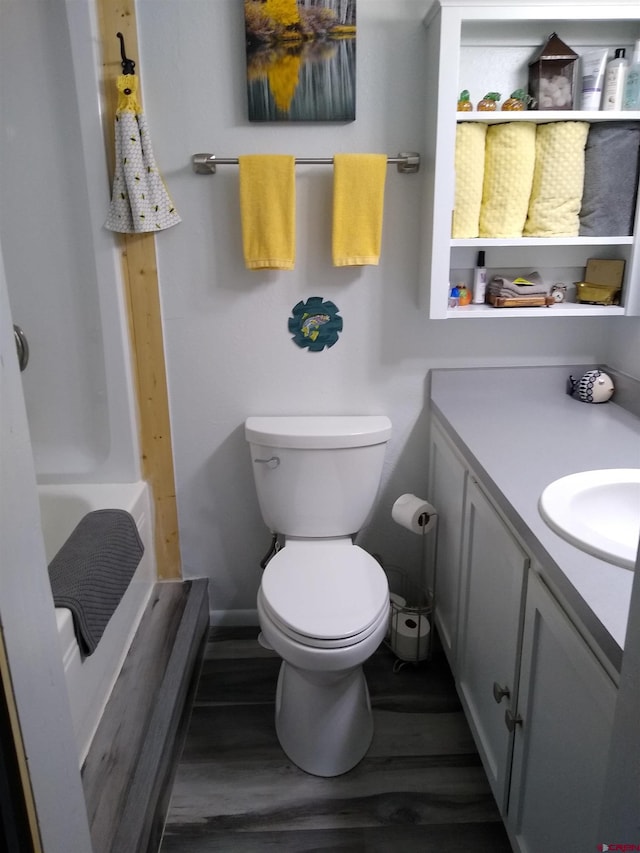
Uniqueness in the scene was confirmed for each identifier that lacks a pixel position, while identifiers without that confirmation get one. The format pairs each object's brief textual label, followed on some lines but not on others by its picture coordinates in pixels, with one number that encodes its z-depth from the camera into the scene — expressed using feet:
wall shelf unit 5.47
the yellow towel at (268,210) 6.05
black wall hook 5.89
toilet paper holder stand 6.87
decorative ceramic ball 6.57
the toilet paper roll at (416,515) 6.53
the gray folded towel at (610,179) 5.79
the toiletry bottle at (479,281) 6.51
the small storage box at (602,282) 6.29
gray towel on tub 4.94
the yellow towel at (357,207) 6.07
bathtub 4.94
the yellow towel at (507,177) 5.82
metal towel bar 6.15
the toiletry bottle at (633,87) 5.65
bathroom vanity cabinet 3.33
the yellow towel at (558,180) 5.79
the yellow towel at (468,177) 5.83
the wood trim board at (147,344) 5.97
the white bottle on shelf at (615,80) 5.69
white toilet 5.30
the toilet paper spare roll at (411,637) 6.86
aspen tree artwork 5.87
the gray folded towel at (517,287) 6.30
